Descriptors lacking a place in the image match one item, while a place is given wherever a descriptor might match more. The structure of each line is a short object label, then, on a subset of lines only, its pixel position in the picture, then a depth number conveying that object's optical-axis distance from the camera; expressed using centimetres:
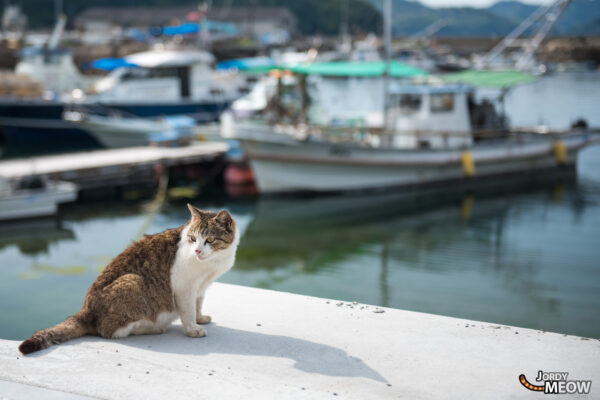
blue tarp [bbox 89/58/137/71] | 2620
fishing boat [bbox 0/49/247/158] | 2550
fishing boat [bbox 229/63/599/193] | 1705
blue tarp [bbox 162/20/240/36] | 3022
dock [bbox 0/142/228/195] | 1588
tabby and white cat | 393
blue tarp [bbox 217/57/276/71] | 1847
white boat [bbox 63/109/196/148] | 2305
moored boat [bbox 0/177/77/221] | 1333
